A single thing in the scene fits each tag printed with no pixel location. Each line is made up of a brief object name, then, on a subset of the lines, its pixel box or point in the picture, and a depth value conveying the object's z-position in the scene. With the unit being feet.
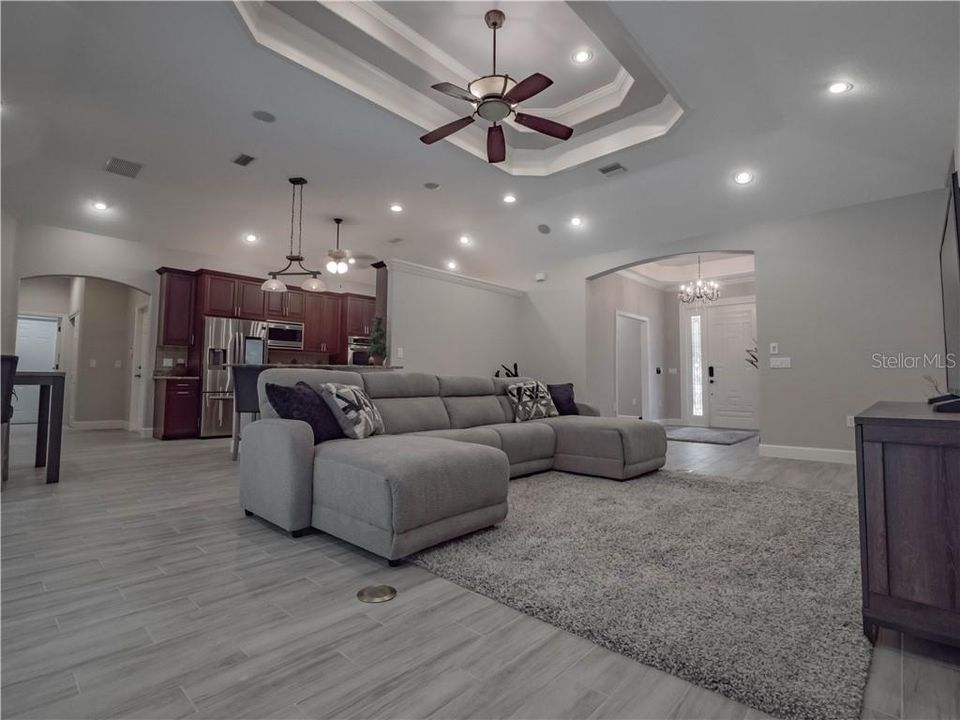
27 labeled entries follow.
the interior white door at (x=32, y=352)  29.68
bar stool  15.55
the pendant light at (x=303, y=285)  18.28
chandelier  25.93
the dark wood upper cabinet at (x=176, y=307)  22.62
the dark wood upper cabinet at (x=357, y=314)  28.12
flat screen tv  6.63
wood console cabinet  4.66
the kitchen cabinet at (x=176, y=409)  21.70
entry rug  22.13
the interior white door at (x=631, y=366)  27.07
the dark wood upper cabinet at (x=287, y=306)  25.27
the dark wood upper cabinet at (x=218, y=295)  22.89
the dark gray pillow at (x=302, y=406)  9.07
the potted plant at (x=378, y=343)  19.85
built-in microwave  25.05
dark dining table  12.32
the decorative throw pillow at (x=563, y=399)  16.12
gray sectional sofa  7.13
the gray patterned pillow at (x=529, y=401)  15.03
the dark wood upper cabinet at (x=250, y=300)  24.08
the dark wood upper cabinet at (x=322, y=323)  26.73
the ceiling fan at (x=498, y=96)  10.03
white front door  27.20
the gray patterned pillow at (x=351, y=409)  9.70
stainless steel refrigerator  22.52
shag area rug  4.50
